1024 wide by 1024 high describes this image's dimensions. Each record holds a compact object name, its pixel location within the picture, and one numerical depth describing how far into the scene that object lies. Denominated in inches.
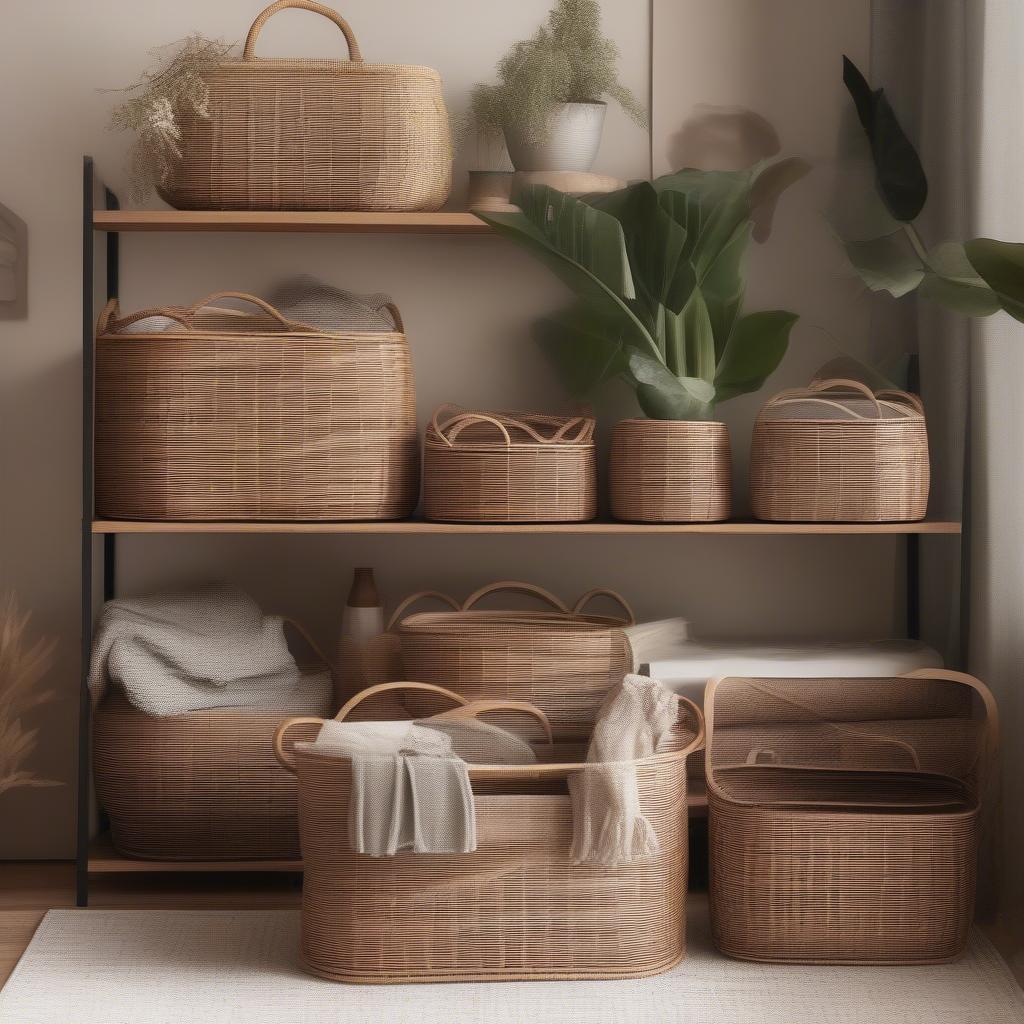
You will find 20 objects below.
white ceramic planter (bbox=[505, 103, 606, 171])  101.7
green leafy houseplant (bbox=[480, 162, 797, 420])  97.4
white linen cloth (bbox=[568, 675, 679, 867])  82.7
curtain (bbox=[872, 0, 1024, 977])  91.2
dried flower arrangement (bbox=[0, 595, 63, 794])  101.1
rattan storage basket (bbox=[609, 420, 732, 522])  96.7
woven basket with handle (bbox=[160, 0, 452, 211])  96.4
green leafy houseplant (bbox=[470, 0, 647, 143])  100.3
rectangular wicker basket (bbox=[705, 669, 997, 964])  86.5
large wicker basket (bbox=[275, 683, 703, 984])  83.8
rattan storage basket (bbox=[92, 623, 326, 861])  97.7
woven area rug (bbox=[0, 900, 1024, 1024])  80.3
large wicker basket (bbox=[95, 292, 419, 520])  96.0
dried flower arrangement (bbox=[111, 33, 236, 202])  95.0
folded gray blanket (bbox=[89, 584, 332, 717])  96.1
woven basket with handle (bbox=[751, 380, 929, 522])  95.5
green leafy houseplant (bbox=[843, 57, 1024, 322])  93.0
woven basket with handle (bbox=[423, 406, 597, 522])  95.8
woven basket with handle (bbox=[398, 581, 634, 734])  96.7
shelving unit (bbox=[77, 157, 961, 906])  96.1
